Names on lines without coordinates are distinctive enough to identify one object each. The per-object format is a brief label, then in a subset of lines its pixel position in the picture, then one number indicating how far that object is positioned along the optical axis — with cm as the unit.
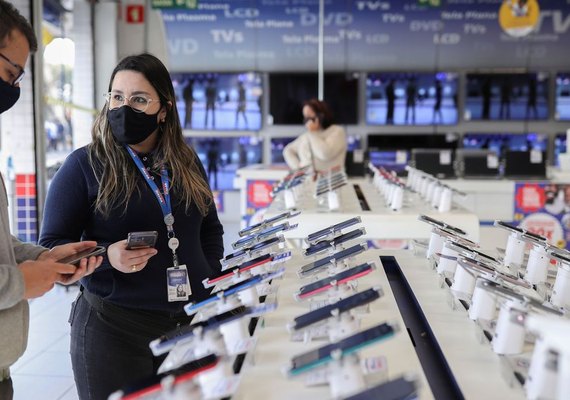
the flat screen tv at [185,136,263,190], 957
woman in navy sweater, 197
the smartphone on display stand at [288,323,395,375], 121
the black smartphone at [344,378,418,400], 111
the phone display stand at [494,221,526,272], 240
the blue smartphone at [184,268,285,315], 160
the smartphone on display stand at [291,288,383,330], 145
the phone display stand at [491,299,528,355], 149
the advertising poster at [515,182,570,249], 625
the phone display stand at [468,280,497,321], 173
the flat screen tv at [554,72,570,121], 885
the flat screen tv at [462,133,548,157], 909
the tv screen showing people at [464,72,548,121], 891
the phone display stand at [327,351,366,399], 121
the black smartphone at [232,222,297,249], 230
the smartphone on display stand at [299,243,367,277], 201
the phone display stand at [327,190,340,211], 405
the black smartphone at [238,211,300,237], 251
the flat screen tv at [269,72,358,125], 924
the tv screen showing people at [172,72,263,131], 940
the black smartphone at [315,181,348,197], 433
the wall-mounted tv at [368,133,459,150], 910
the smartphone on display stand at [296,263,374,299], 168
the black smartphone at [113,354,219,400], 116
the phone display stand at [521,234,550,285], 215
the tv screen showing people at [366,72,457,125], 909
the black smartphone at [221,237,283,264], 216
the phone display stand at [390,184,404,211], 409
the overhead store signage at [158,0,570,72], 908
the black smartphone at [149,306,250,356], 135
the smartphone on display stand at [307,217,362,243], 242
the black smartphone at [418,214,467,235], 262
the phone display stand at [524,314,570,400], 96
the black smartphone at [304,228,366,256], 228
